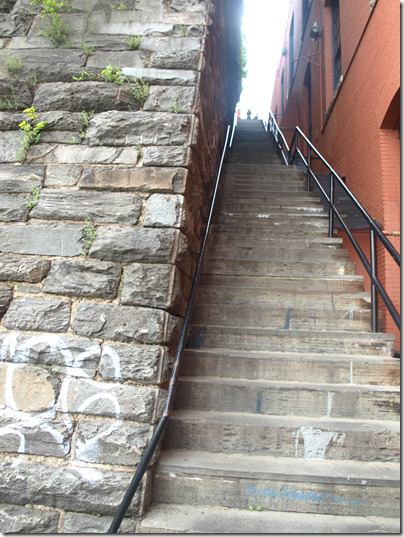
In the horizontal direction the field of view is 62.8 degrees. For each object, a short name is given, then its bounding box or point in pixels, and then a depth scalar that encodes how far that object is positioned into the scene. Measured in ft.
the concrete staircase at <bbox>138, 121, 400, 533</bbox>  6.01
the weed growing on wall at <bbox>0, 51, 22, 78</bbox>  8.83
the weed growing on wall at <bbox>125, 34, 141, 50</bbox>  8.80
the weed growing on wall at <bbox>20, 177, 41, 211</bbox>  7.74
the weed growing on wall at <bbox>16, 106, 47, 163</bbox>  8.23
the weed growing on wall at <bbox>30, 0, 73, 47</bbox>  9.01
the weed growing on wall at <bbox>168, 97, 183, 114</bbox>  8.30
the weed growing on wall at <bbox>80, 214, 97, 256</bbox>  7.34
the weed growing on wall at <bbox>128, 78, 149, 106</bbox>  8.45
